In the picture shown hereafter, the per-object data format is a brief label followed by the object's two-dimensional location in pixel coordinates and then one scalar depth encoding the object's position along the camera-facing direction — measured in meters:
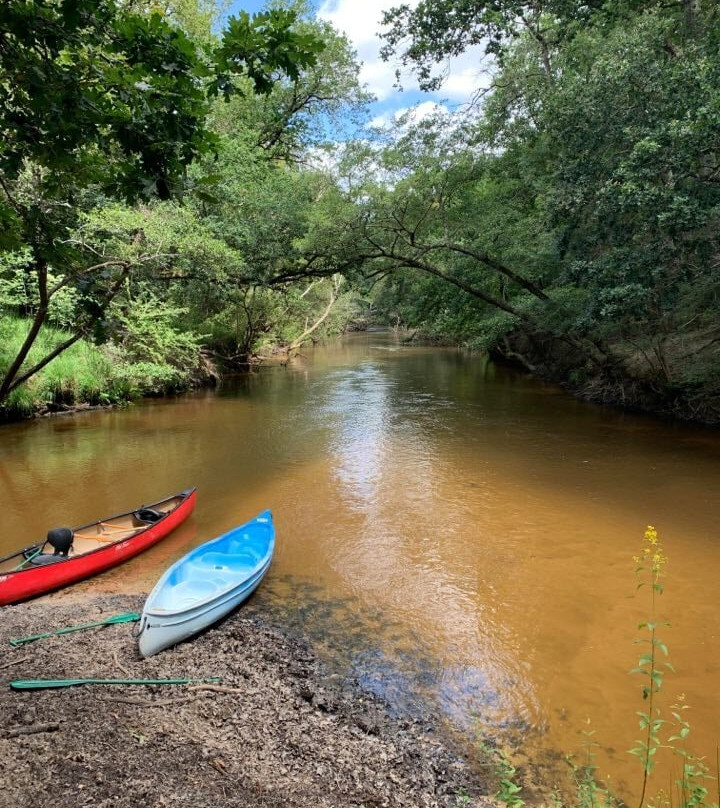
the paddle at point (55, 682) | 3.61
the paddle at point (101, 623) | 4.35
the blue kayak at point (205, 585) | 4.37
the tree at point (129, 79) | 2.44
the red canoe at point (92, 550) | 5.36
